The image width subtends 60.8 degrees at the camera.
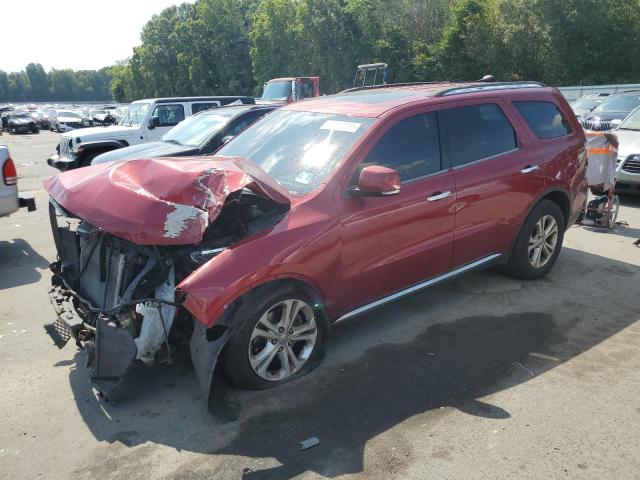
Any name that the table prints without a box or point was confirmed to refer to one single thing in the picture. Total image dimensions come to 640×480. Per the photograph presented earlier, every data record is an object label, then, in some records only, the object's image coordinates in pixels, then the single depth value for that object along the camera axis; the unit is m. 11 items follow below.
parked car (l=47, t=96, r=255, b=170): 11.67
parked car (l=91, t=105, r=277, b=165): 8.74
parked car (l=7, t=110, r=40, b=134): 35.97
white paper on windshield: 4.14
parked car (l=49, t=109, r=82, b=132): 35.06
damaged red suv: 3.37
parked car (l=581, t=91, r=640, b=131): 13.72
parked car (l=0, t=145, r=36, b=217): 6.79
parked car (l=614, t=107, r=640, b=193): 8.73
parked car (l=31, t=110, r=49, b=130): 39.97
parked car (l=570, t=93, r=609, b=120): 18.84
